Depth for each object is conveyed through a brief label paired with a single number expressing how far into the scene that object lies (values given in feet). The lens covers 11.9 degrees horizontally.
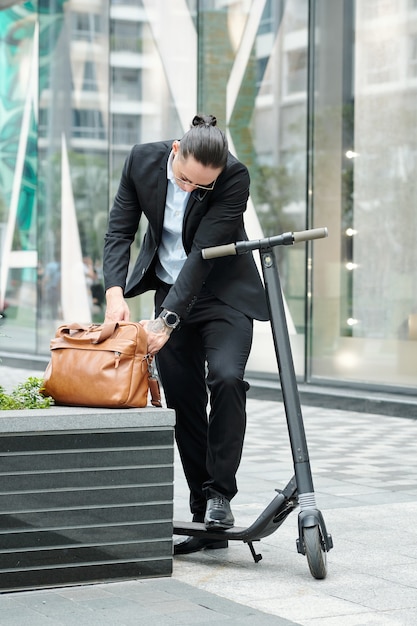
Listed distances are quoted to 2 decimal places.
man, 24.85
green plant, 23.99
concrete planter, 22.40
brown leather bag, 23.66
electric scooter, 23.46
